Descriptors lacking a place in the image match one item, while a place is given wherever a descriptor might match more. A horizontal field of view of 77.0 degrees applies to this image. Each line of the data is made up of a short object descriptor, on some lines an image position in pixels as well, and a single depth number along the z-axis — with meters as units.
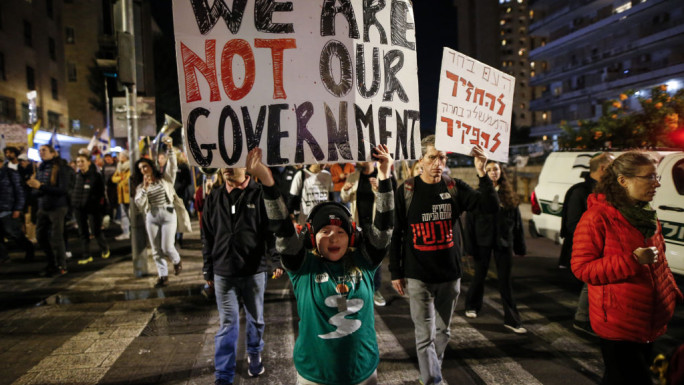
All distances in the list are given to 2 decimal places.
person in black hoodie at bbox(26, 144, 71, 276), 7.45
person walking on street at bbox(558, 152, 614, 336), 4.80
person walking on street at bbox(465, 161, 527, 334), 4.95
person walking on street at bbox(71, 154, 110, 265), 8.85
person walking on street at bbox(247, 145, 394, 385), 2.35
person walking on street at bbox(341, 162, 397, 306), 5.97
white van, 6.27
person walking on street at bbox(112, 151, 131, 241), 10.84
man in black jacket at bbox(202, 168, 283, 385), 3.82
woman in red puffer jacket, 2.52
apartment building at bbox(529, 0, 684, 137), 32.41
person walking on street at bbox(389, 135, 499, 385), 3.46
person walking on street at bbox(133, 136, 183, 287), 6.57
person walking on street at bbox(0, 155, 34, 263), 7.65
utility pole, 7.37
